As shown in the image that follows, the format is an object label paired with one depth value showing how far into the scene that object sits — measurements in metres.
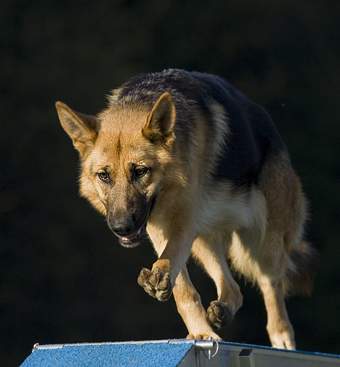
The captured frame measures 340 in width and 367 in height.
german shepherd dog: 12.01
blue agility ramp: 10.12
